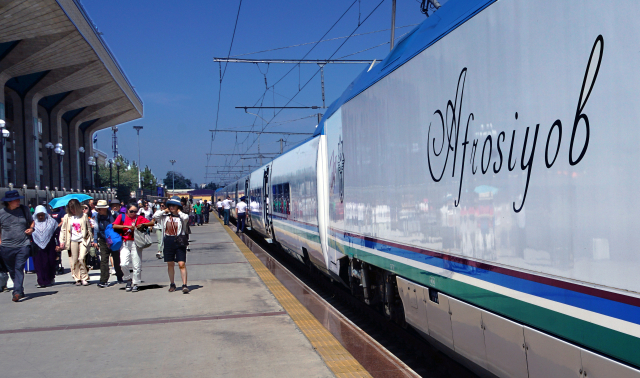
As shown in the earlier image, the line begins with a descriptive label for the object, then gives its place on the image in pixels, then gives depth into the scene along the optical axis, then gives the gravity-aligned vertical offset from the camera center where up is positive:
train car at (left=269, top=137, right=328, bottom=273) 10.38 -0.17
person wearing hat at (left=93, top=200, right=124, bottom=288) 10.41 -0.74
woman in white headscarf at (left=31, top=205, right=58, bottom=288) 10.11 -0.67
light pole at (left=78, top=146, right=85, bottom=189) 54.07 +2.97
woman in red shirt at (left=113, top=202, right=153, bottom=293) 9.91 -0.71
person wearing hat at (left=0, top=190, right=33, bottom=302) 9.03 -0.50
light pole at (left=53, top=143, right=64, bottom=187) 31.11 +3.05
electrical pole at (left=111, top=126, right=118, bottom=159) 80.48 +8.73
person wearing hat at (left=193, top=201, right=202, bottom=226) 32.84 -0.66
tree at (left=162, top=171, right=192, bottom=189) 177.00 +6.18
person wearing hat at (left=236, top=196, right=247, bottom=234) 25.28 -0.71
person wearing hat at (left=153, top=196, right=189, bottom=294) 9.53 -0.59
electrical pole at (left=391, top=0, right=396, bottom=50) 8.60 +2.60
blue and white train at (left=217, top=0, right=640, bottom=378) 2.57 +0.03
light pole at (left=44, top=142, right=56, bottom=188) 40.84 +3.04
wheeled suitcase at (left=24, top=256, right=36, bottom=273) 12.58 -1.30
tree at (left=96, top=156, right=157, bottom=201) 93.38 +4.88
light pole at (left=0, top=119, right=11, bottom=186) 22.27 +2.80
